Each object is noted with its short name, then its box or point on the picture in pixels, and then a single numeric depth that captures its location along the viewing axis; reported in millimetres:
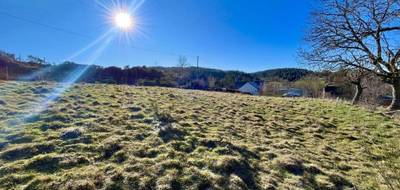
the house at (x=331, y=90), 25203
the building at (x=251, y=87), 63800
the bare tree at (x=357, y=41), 9672
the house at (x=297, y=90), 52556
